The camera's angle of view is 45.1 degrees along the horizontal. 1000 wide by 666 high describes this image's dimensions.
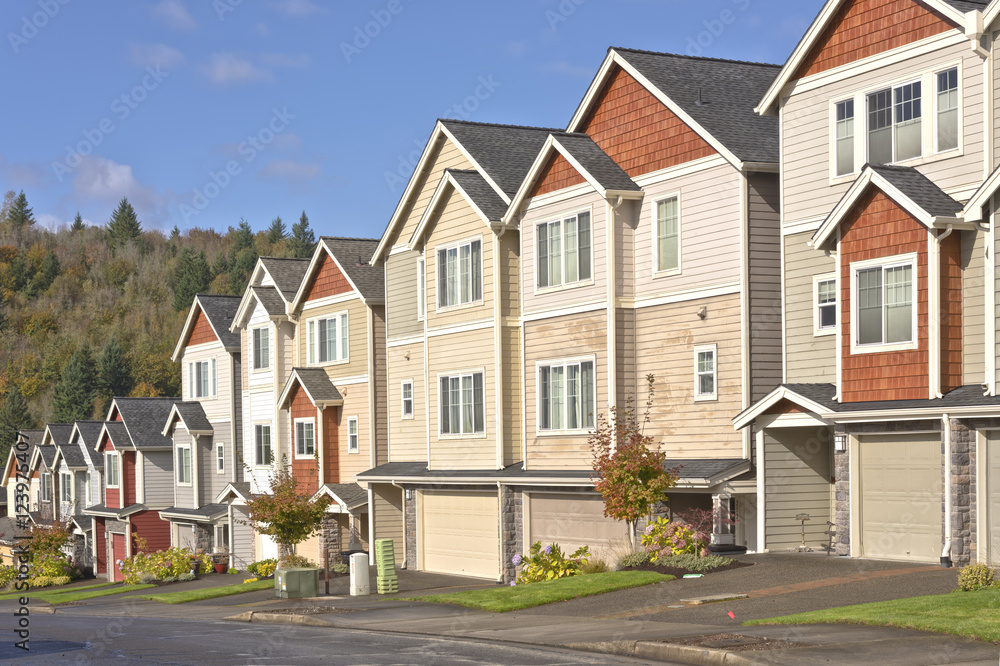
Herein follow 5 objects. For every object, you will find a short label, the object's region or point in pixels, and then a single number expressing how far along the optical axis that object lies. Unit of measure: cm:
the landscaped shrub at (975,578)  1820
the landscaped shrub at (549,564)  2744
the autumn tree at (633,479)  2550
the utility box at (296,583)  3008
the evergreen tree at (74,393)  10762
